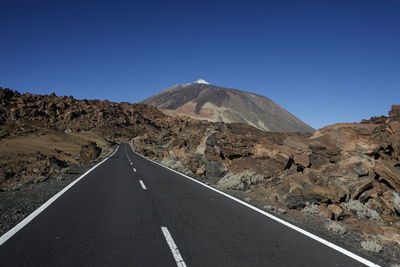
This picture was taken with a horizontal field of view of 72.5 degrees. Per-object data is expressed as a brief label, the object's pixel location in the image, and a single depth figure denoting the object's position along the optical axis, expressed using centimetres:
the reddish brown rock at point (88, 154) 2906
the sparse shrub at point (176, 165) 1832
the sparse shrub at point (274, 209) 799
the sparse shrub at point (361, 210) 847
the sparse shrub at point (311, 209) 822
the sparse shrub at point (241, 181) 1188
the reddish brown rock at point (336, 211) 814
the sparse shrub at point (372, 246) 517
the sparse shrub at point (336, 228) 628
